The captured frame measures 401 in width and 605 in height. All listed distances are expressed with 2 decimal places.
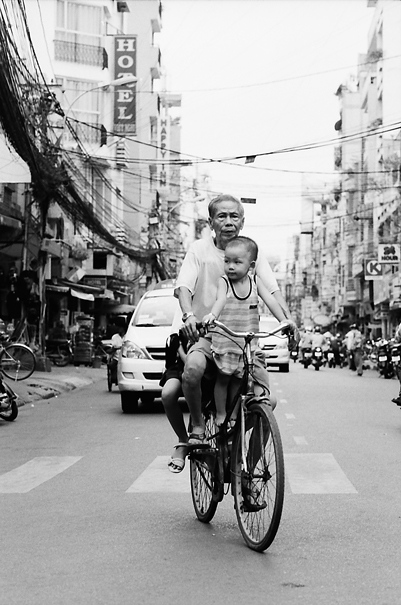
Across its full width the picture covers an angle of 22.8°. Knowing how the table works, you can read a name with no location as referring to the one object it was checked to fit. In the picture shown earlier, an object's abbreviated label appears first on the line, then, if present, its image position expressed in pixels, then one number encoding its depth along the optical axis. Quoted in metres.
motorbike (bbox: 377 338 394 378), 28.82
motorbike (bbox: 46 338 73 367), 33.44
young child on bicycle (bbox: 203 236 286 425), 5.72
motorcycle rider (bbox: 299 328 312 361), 39.34
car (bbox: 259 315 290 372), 30.38
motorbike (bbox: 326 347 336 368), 42.44
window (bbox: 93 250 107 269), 48.63
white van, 14.84
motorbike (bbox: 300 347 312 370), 37.97
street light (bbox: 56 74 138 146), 28.91
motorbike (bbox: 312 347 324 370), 36.00
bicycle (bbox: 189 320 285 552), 5.18
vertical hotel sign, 51.08
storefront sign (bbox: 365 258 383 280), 48.78
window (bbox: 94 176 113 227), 49.59
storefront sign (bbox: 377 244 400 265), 43.59
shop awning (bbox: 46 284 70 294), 34.31
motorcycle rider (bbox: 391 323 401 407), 12.97
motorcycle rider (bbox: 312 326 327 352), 37.41
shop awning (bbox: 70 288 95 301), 35.56
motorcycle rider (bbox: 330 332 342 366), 42.79
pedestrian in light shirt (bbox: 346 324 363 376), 32.83
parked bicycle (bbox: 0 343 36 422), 17.86
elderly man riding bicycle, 6.03
